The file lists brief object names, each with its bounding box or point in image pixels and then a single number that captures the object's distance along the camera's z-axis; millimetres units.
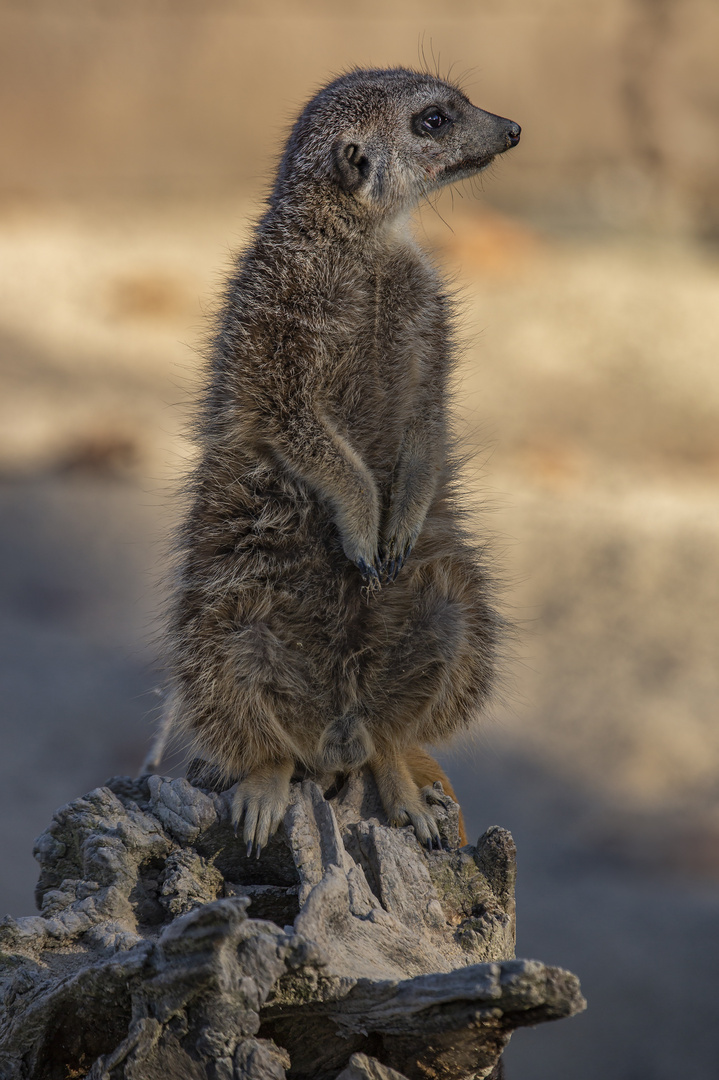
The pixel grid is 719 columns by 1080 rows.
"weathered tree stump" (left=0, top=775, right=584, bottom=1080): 5111
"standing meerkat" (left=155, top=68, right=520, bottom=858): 5209
